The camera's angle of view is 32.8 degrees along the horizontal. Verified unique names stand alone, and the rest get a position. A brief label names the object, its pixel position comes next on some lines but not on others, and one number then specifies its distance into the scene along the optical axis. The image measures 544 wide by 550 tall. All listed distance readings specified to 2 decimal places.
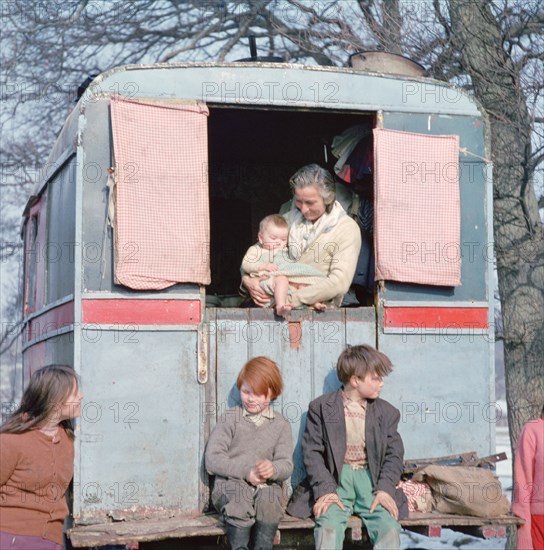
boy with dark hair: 5.57
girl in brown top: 4.59
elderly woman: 6.25
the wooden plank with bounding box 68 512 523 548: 5.34
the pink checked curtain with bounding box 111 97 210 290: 5.80
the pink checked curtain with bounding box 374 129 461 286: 6.29
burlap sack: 5.75
